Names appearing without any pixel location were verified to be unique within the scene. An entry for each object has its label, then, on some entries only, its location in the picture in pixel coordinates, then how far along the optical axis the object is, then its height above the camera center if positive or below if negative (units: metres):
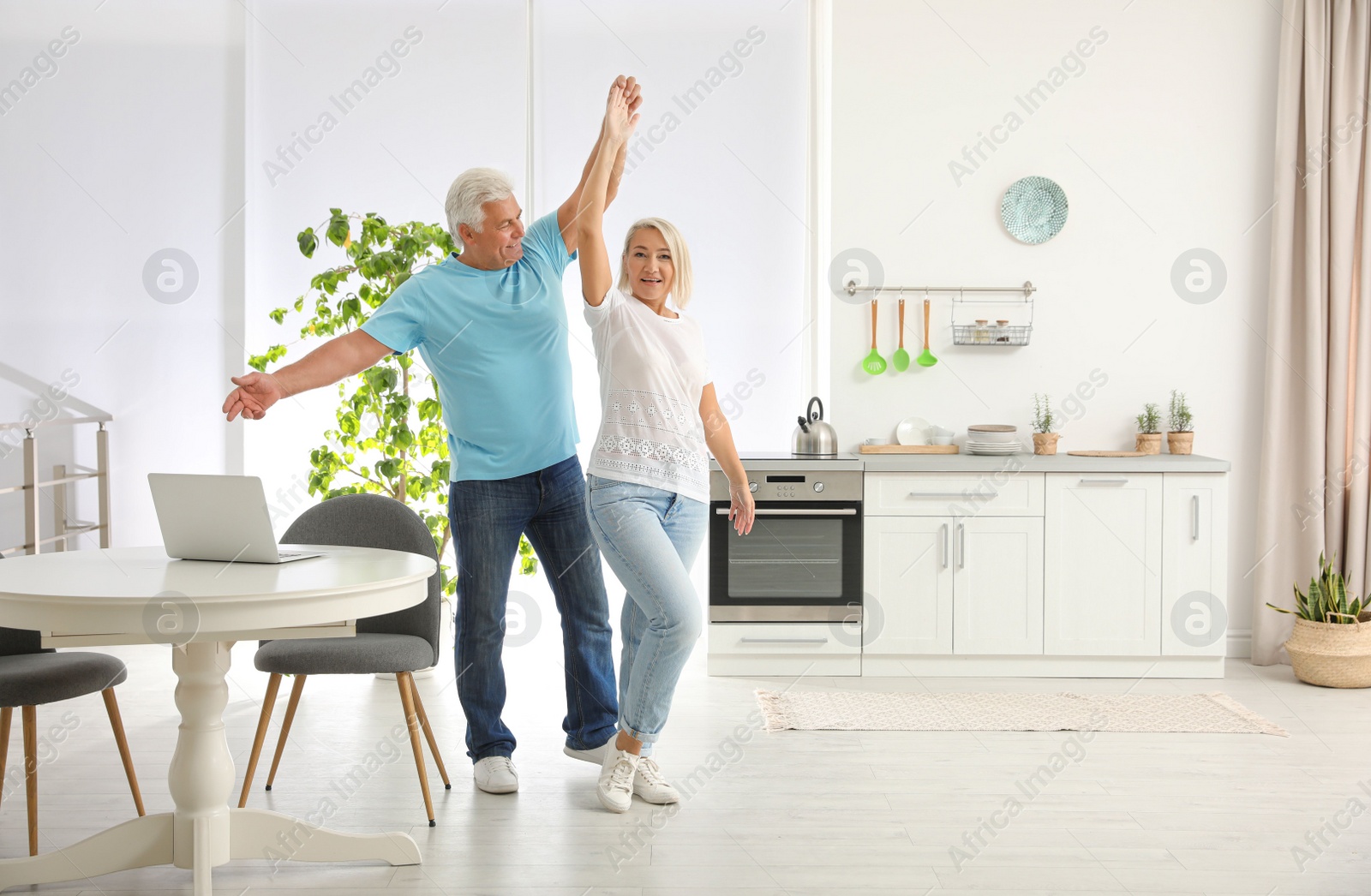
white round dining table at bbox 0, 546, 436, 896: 1.67 -0.33
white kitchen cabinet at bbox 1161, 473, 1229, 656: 3.79 -0.47
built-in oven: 3.84 -0.46
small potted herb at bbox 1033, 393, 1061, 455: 4.04 +0.00
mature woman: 2.33 -0.06
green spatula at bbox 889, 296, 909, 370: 4.26 +0.27
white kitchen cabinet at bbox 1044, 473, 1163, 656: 3.80 -0.50
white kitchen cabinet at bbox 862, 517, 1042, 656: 3.82 -0.58
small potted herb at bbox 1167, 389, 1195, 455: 4.04 +0.00
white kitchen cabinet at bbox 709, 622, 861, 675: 3.85 -0.82
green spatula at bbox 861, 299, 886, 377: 4.25 +0.25
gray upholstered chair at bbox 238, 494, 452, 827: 2.33 -0.50
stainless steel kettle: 3.97 -0.05
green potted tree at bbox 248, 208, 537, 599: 3.53 +0.09
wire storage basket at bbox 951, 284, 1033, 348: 4.14 +0.41
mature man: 2.52 +0.02
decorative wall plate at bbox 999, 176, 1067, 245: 4.20 +0.87
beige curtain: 3.94 +0.40
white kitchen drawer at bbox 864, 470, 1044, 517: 3.83 -0.25
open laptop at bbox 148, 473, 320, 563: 1.92 -0.18
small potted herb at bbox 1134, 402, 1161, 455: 4.08 -0.02
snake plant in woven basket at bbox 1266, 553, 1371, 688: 3.63 -0.73
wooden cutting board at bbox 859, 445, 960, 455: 4.11 -0.09
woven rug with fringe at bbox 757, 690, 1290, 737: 3.18 -0.91
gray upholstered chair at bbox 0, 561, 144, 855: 2.10 -0.53
